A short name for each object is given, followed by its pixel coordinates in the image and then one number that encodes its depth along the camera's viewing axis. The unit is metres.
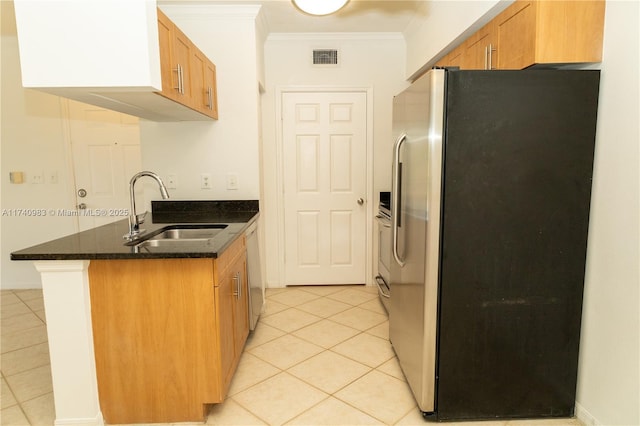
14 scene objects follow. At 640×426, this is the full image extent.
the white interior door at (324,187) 3.90
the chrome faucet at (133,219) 2.11
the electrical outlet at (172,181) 3.25
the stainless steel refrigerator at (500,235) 1.77
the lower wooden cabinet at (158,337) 1.83
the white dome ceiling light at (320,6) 2.04
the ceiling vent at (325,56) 3.81
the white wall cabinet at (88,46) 1.70
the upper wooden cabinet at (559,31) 1.75
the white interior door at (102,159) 3.86
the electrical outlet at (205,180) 3.26
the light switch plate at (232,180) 3.26
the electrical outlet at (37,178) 3.88
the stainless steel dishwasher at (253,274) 2.72
